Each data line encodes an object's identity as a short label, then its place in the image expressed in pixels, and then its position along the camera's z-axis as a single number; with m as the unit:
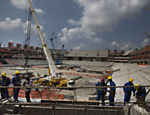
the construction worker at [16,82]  6.10
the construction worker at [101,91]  5.73
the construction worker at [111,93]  5.66
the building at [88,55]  67.19
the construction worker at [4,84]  5.99
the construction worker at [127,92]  5.57
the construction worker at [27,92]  6.15
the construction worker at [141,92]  5.18
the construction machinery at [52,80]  12.43
